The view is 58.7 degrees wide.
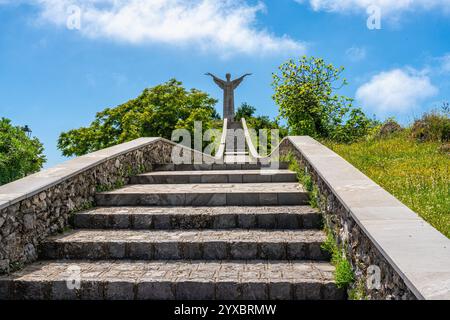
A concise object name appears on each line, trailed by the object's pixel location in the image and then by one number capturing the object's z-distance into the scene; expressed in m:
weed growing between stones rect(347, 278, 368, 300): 3.17
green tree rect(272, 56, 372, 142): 18.72
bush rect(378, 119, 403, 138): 10.77
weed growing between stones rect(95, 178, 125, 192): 5.94
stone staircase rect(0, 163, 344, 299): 3.59
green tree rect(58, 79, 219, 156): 27.47
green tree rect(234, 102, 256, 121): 44.16
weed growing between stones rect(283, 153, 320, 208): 5.18
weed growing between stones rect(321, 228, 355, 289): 3.48
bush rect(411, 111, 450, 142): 9.15
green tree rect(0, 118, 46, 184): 11.26
